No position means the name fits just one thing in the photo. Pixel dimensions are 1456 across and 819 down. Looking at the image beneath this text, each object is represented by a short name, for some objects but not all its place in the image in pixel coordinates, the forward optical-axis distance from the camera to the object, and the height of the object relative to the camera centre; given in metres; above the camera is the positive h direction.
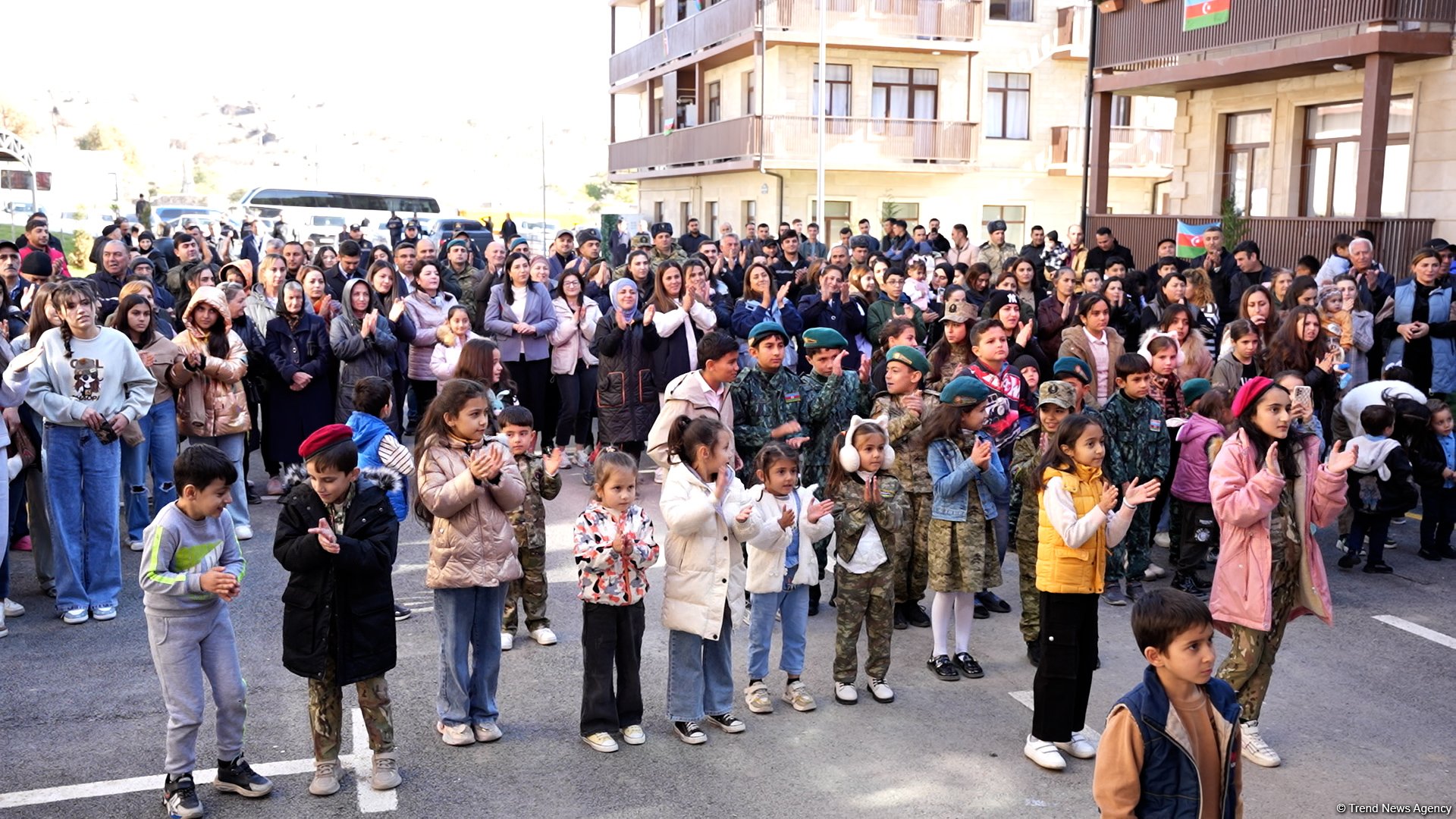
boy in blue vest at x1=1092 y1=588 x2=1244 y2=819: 3.58 -1.37
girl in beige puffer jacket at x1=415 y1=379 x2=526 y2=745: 5.52 -1.33
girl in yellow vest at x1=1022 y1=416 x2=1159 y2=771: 5.44 -1.48
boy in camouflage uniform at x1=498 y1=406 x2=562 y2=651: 6.46 -1.55
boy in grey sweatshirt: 4.94 -1.45
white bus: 45.42 +1.23
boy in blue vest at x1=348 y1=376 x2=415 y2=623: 6.74 -1.04
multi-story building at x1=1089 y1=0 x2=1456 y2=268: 17.17 +2.17
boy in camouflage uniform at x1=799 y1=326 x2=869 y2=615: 7.63 -0.93
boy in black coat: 4.97 -1.37
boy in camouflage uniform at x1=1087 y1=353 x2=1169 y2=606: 7.96 -1.26
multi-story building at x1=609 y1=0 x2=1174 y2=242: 34.91 +3.79
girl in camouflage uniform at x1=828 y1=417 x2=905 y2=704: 6.24 -1.62
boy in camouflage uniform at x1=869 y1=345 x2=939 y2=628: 7.05 -1.12
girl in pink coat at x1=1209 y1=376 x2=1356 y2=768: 5.47 -1.24
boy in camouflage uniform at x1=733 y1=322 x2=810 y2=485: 7.48 -0.91
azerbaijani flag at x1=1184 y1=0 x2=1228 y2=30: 19.66 +3.71
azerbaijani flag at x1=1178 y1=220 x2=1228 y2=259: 18.72 +0.17
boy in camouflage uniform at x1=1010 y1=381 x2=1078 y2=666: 6.67 -1.31
